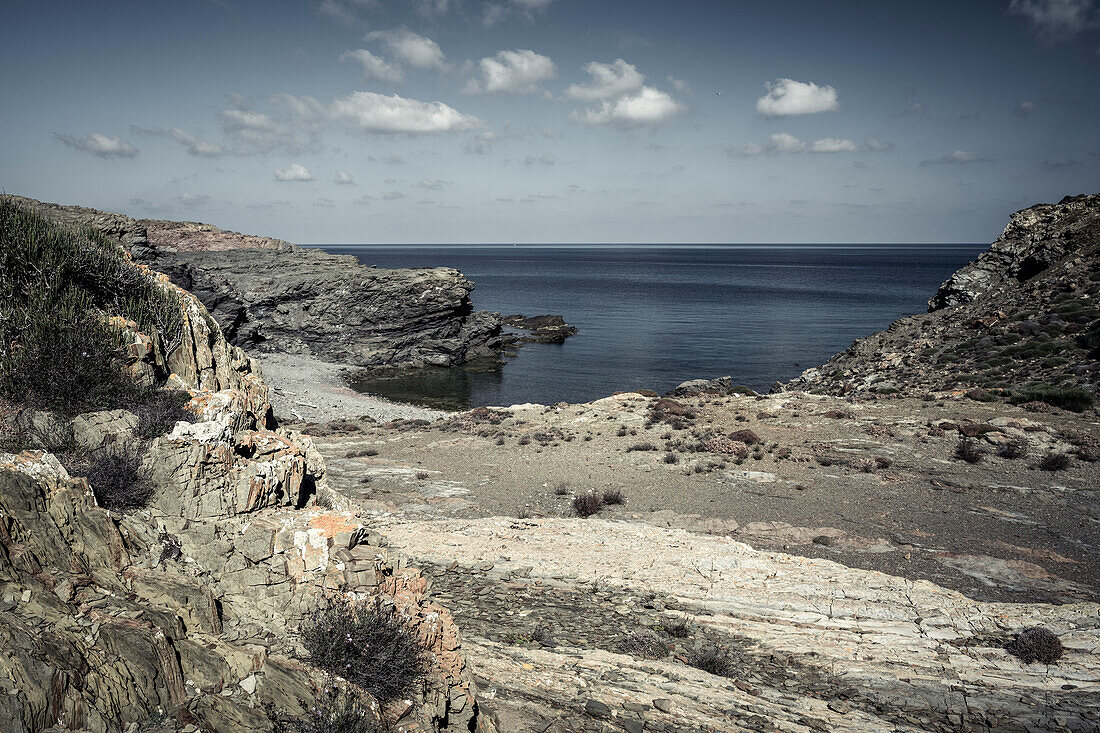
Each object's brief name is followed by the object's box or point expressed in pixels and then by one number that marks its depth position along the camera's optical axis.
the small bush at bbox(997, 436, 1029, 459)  19.72
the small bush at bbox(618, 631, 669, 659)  9.16
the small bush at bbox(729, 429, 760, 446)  22.92
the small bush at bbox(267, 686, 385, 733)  4.84
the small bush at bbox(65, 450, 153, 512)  5.80
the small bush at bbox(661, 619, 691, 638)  9.83
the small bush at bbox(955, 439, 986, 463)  19.62
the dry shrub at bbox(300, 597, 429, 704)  5.48
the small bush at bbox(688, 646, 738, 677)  8.73
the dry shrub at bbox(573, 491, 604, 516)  17.06
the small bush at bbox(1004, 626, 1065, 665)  8.88
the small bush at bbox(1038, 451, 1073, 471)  18.53
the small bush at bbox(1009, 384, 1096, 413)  23.59
